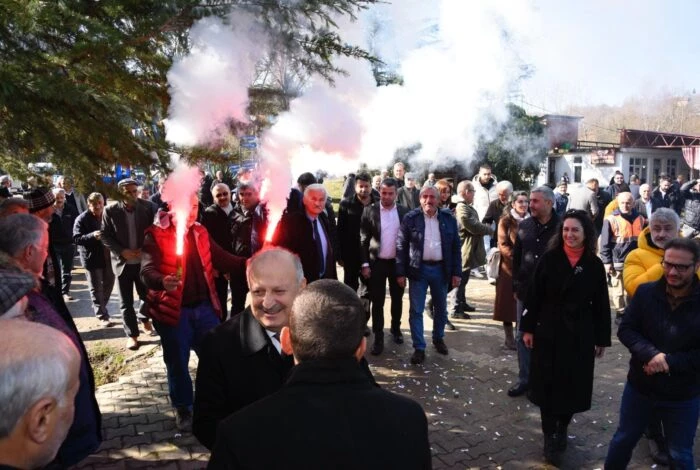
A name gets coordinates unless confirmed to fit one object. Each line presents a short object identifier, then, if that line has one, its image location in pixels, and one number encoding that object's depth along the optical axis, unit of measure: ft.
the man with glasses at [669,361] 9.63
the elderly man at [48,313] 8.39
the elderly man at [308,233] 17.51
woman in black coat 12.05
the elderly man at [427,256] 18.43
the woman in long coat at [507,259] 18.83
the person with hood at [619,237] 22.31
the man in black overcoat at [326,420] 4.36
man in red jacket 13.03
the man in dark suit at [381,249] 19.57
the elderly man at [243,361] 7.39
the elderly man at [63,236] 25.26
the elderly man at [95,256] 22.25
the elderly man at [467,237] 23.59
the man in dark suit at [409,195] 25.95
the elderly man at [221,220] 19.76
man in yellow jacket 12.25
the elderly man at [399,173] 30.45
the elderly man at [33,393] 3.96
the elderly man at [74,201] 29.41
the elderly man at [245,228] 18.83
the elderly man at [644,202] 29.12
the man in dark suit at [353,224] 20.80
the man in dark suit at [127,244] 19.06
